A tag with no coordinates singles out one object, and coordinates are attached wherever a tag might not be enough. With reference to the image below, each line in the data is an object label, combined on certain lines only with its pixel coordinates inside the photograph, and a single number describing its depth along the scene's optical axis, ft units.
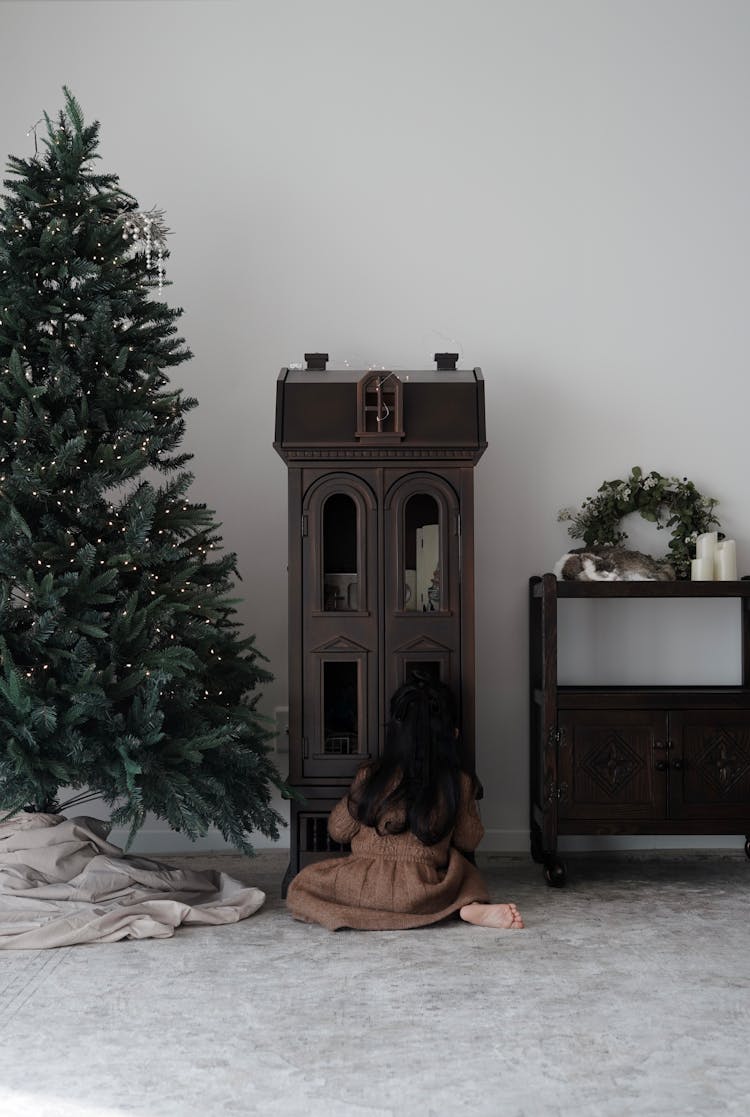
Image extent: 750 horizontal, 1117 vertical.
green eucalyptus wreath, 13.53
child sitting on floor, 10.47
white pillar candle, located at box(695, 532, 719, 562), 12.97
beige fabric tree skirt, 10.03
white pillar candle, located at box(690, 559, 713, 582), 12.92
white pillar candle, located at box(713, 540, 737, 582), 12.88
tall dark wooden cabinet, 11.89
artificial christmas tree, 10.39
